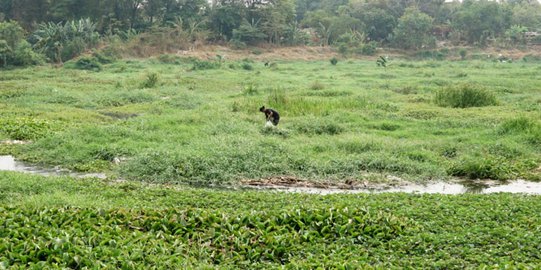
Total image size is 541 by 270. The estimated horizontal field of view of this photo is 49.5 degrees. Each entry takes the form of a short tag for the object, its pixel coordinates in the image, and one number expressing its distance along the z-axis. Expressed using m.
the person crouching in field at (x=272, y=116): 18.03
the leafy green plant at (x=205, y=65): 40.62
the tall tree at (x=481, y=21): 59.19
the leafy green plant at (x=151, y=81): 29.08
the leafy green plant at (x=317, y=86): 27.88
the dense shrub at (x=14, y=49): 36.78
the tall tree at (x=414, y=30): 56.94
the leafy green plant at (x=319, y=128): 17.70
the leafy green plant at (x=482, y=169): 14.01
